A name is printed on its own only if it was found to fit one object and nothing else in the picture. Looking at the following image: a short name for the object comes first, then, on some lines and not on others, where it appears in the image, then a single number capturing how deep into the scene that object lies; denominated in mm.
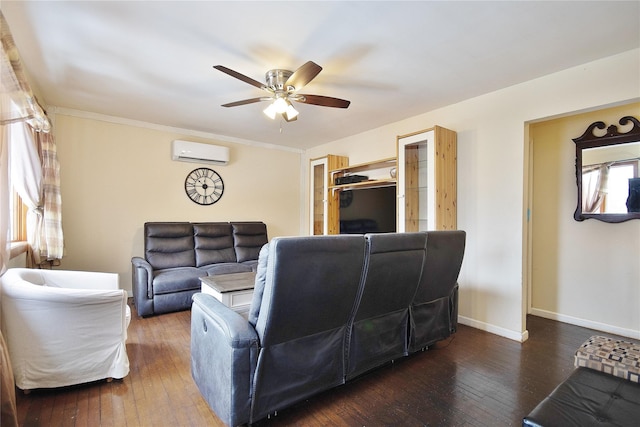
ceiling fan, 2529
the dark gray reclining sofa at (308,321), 1472
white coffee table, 2568
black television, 3773
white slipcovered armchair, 1814
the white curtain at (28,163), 1680
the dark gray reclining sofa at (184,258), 3389
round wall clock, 4594
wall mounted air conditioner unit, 4309
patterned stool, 1442
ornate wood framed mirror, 2895
